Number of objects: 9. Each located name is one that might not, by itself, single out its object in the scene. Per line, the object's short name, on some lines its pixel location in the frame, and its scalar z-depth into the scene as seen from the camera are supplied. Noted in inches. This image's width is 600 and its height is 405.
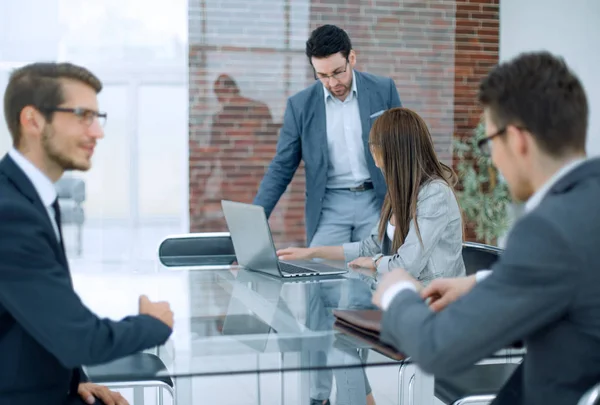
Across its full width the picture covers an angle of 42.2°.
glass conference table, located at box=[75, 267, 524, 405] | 58.9
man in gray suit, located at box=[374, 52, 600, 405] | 43.0
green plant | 256.7
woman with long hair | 98.0
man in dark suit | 52.1
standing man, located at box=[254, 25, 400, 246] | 134.0
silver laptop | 96.3
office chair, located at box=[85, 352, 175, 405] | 55.5
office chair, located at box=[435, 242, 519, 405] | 80.3
